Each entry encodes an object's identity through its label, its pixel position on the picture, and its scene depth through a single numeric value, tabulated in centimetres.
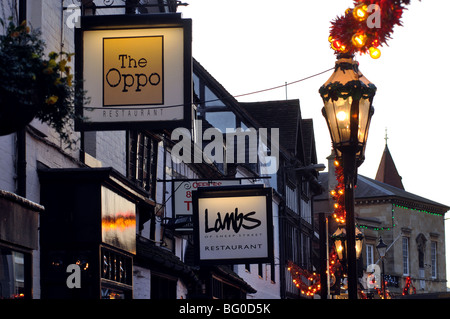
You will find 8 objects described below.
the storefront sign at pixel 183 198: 2369
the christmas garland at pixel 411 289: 7846
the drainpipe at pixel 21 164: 1360
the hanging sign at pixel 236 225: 2036
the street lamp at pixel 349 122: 1138
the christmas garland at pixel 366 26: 802
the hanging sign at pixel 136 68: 1359
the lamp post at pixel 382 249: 4356
